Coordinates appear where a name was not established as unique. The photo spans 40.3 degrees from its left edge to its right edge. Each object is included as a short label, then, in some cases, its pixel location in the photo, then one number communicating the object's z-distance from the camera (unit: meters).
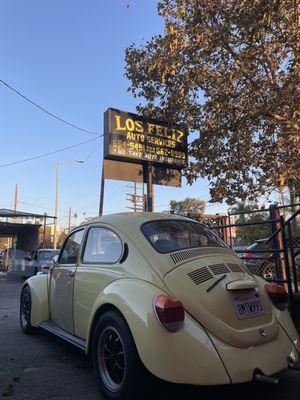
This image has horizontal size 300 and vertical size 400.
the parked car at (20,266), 18.27
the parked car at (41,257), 17.50
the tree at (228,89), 8.69
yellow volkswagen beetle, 3.33
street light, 35.03
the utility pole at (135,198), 39.82
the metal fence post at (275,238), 6.68
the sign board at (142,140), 9.28
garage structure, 26.36
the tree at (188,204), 67.38
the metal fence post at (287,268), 5.64
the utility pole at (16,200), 48.61
